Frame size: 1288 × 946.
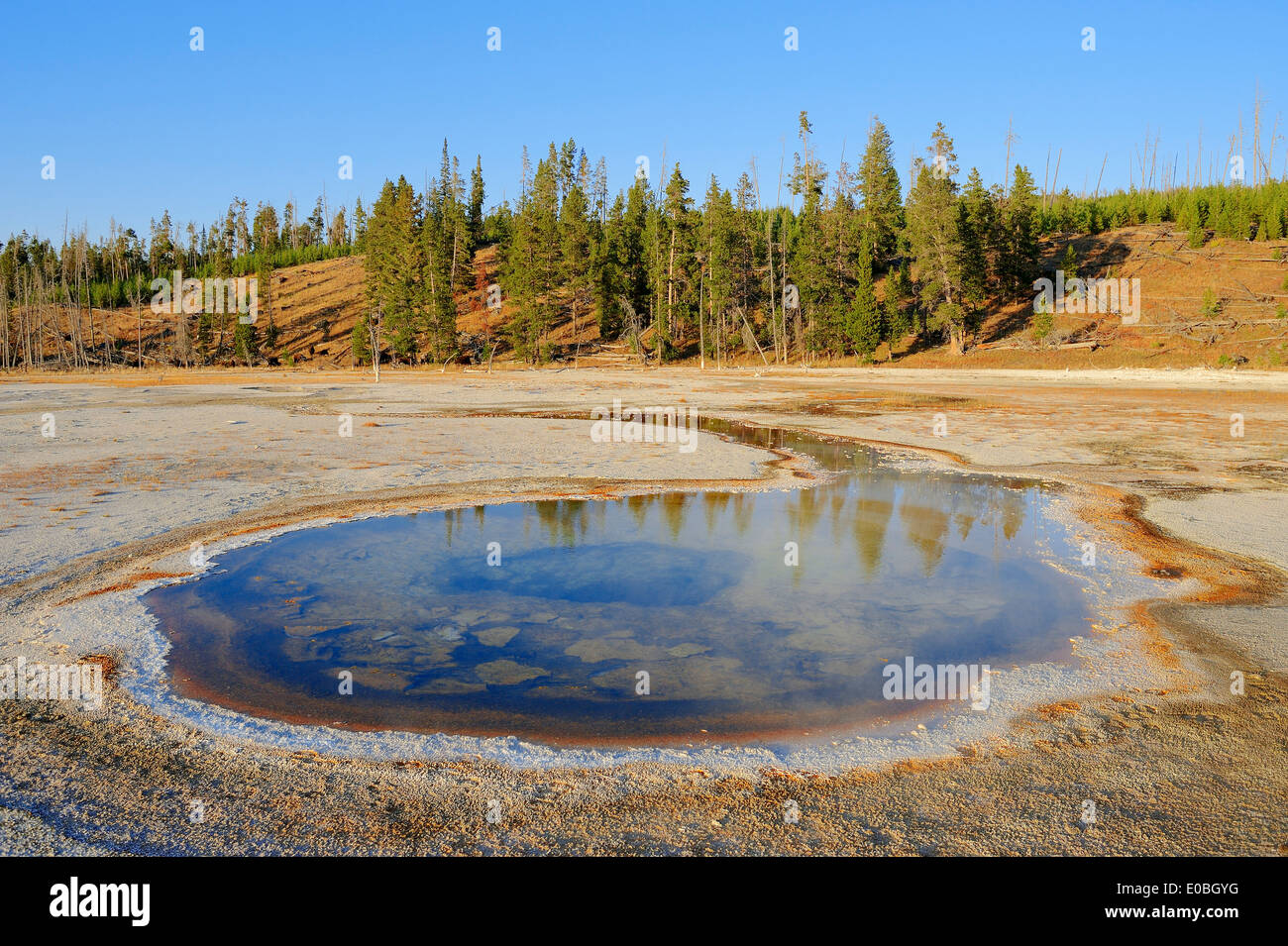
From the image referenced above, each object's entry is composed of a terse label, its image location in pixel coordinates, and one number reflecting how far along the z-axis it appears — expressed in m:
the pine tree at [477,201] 98.57
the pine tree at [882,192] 65.88
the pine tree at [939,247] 50.38
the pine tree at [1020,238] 56.12
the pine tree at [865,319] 53.28
